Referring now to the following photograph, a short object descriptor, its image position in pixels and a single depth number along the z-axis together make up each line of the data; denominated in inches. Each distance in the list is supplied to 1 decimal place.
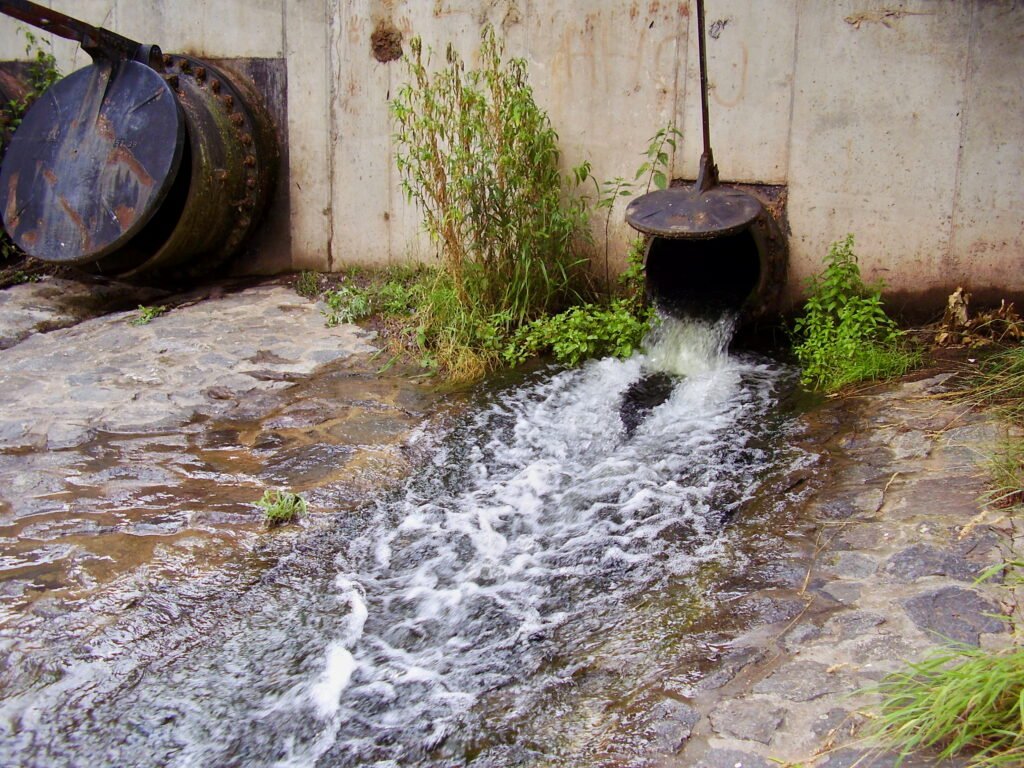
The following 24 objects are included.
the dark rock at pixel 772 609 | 117.0
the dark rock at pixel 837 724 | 91.0
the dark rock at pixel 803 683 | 98.4
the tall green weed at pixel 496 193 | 232.4
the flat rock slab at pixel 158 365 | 190.7
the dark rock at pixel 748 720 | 94.1
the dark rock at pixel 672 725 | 96.2
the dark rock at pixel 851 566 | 124.2
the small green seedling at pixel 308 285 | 277.0
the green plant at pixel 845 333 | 200.7
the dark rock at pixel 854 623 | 109.2
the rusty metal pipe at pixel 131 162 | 258.2
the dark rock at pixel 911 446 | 158.9
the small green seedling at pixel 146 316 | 252.7
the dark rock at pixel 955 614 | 104.0
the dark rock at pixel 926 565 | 118.1
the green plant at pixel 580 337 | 226.8
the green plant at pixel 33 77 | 290.7
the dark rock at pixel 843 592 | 117.5
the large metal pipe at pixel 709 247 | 208.7
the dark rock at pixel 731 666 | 105.3
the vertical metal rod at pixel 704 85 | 203.5
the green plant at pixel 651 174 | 237.8
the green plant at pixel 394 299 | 252.8
